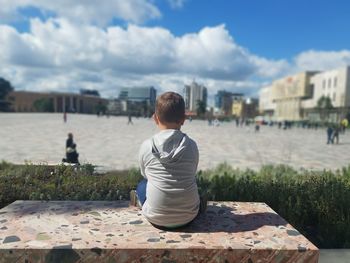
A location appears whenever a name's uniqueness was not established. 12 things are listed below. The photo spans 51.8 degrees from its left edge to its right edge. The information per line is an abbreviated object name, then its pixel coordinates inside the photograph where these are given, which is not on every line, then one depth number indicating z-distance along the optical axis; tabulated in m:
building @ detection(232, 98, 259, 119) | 136.65
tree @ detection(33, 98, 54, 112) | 137.25
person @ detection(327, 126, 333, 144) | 29.93
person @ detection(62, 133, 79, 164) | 10.17
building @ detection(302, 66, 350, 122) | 84.81
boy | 2.68
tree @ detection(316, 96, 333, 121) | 85.12
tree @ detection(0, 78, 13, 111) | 128.75
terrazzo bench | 2.29
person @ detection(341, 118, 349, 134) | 45.94
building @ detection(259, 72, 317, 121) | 112.69
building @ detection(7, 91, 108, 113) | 138.12
